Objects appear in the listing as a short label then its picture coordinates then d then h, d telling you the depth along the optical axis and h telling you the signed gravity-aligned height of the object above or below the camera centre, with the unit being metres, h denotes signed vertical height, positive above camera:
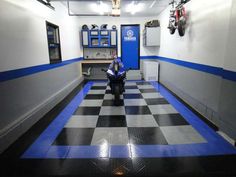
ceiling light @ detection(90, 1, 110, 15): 5.44 +1.61
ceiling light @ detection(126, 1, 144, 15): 5.47 +1.62
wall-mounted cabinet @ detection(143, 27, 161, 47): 6.94 +0.71
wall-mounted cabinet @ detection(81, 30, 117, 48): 7.22 +0.68
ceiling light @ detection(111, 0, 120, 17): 4.29 +1.21
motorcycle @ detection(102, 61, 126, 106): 4.23 -0.64
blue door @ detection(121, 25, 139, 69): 7.70 +0.35
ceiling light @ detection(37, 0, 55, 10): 3.80 +1.19
